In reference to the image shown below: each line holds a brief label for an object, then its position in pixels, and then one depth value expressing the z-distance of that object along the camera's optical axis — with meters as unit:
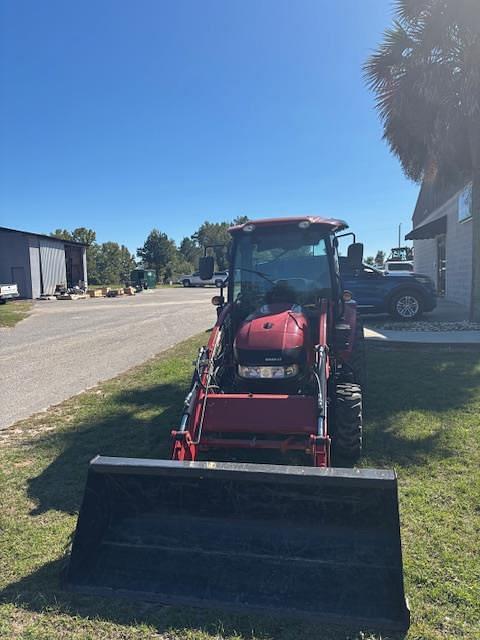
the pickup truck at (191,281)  51.89
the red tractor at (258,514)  2.75
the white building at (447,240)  17.22
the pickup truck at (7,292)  27.61
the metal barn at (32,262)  31.22
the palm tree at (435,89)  10.92
